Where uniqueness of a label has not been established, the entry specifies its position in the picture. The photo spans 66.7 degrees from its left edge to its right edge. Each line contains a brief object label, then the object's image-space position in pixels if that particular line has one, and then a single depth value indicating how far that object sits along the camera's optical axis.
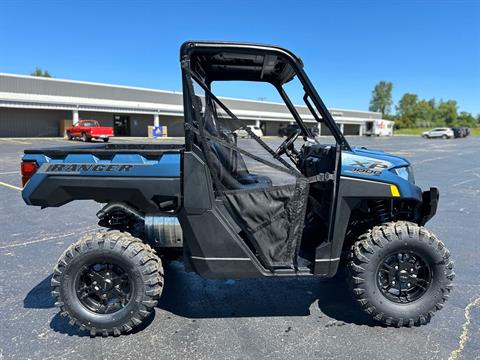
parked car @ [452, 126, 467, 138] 59.20
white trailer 66.44
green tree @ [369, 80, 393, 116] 126.25
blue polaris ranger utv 2.79
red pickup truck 28.22
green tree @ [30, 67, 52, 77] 82.21
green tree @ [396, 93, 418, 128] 108.28
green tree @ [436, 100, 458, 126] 110.94
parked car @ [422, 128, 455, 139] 55.47
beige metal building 32.25
